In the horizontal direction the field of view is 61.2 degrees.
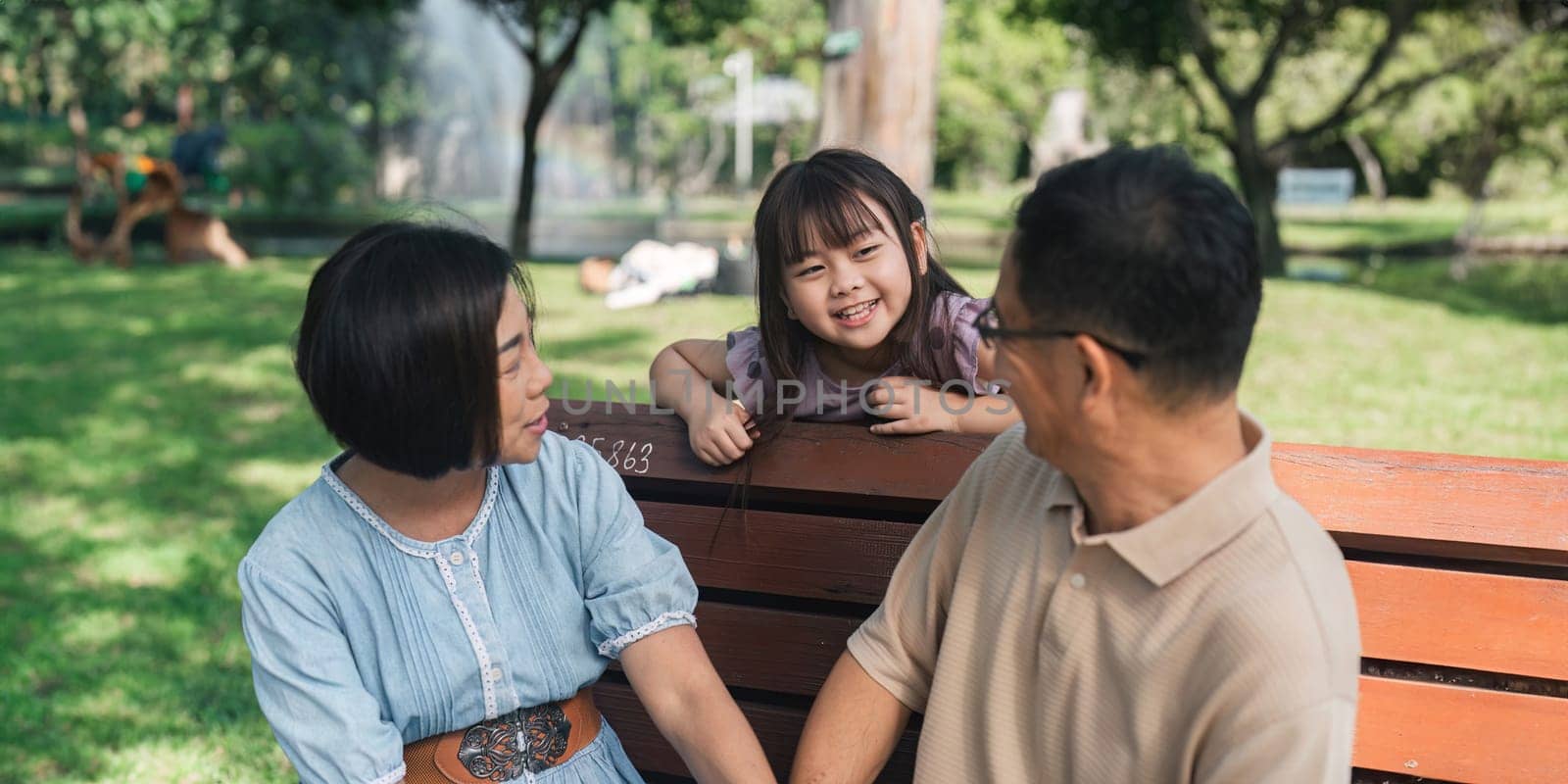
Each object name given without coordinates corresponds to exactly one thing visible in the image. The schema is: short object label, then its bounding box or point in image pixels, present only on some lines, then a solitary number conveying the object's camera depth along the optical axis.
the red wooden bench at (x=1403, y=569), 1.98
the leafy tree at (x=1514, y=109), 16.55
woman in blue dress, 1.83
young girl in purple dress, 2.51
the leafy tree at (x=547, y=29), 16.12
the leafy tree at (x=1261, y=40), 15.73
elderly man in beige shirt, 1.48
